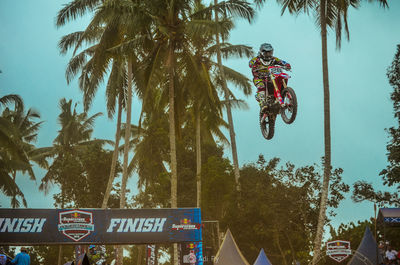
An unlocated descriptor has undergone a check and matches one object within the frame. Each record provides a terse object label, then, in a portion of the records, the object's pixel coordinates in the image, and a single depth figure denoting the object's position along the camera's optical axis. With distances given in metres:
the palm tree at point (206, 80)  29.59
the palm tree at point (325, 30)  26.30
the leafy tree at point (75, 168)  51.03
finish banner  22.69
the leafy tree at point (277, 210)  33.41
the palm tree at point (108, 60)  28.86
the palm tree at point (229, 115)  38.78
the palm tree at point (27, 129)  53.28
